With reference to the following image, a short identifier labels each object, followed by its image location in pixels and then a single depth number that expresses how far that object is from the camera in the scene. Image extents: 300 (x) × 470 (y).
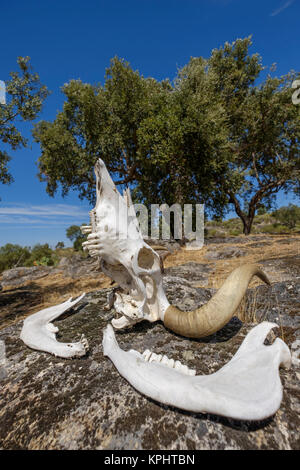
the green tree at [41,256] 17.28
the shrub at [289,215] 30.51
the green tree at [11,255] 16.05
